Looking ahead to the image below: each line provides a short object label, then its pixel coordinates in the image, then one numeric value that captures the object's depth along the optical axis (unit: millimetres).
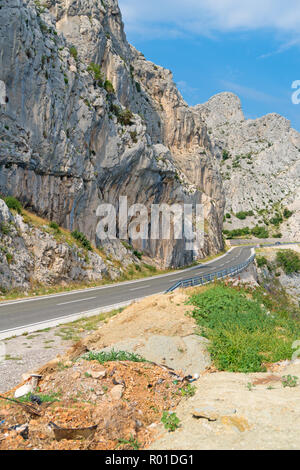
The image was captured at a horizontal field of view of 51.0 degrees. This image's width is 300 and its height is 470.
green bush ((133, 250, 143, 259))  34281
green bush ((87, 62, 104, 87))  31828
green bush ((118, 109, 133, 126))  35219
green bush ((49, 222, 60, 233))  23000
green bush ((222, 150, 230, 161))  137250
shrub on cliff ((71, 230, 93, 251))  25172
